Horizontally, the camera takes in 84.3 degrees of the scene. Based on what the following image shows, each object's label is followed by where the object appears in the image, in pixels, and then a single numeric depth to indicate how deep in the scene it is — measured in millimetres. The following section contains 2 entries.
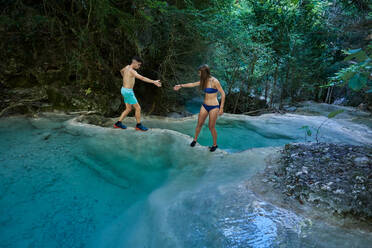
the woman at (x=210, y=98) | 3822
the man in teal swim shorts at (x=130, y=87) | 4363
